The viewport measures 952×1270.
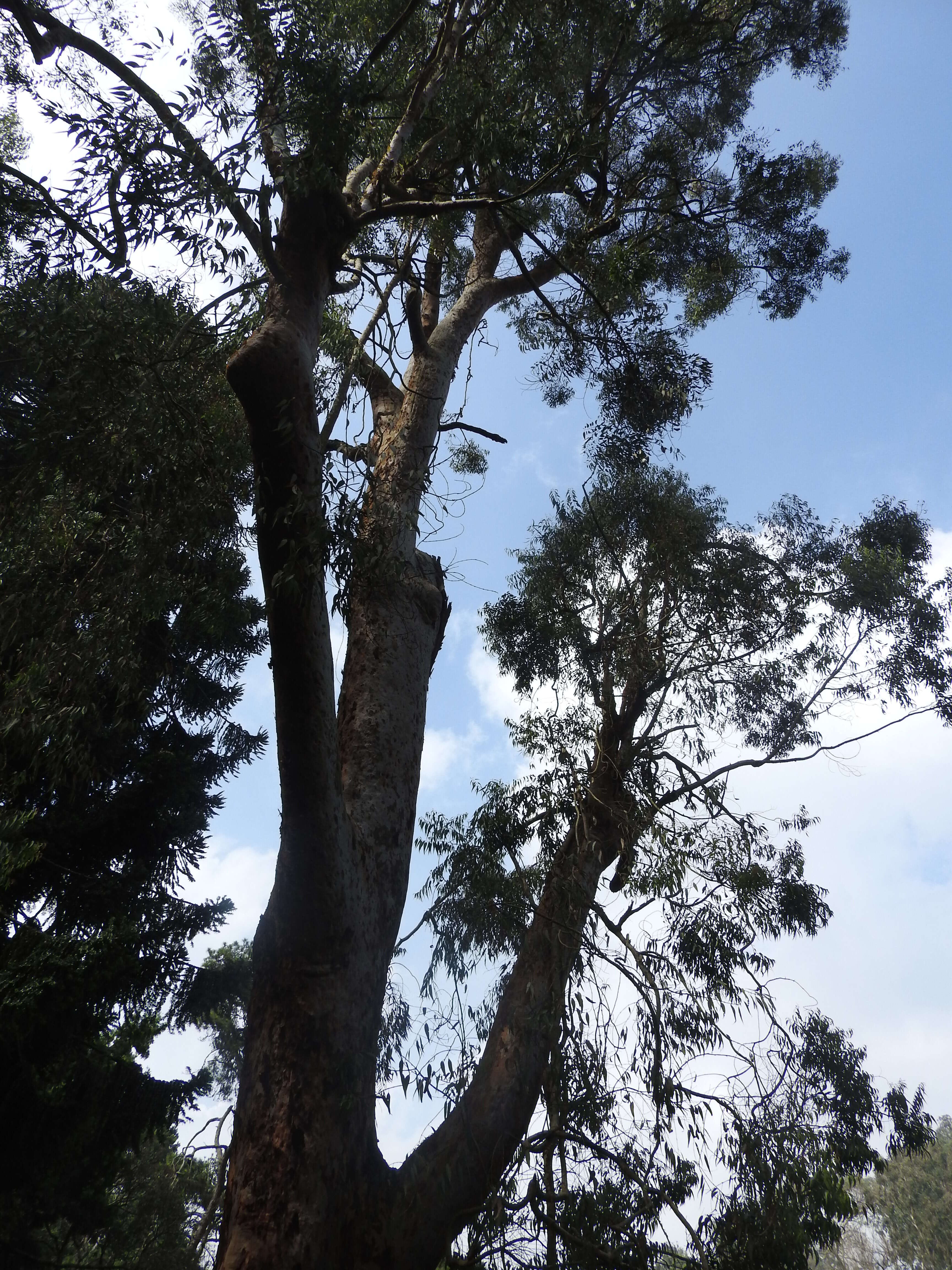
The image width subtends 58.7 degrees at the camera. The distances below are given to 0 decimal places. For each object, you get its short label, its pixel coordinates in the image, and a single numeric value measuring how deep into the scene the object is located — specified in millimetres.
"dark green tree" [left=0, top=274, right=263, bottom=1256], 3320
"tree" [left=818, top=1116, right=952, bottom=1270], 25766
